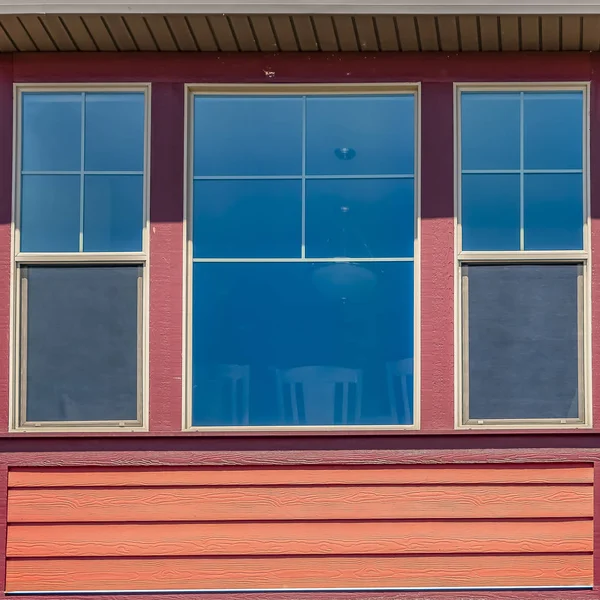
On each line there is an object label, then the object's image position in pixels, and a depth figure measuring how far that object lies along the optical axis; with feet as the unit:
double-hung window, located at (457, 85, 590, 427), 19.63
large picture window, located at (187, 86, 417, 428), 19.74
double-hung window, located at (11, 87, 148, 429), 19.72
